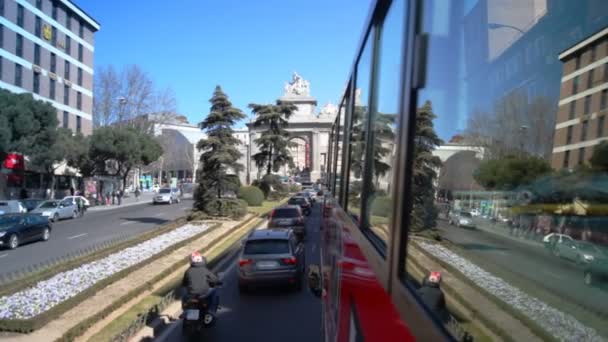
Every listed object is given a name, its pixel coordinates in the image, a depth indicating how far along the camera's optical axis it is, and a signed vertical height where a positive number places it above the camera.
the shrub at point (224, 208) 28.20 -3.00
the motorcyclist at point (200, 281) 8.23 -2.17
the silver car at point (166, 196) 47.78 -4.28
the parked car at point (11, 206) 27.07 -3.49
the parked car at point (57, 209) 29.28 -3.82
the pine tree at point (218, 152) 28.44 +0.25
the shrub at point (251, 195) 39.09 -3.01
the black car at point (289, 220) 20.53 -2.55
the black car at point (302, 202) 33.06 -2.85
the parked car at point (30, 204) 29.84 -3.60
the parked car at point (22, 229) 17.97 -3.27
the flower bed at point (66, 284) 8.39 -2.93
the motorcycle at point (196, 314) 7.85 -2.61
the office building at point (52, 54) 39.19 +8.49
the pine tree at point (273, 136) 45.78 +2.22
